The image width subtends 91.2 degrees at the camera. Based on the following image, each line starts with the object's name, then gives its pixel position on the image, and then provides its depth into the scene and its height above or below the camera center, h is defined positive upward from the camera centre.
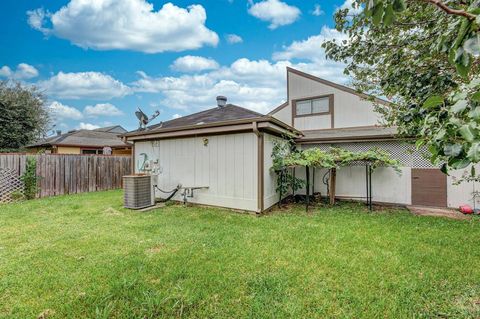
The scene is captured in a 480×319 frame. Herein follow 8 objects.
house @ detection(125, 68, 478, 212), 6.18 +0.02
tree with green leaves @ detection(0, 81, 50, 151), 14.05 +2.78
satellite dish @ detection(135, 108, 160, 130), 9.63 +1.67
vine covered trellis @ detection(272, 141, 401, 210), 6.45 -0.08
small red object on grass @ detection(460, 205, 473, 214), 6.12 -1.35
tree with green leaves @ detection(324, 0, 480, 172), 0.94 +0.89
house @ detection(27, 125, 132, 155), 16.28 +1.01
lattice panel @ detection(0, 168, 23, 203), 7.65 -0.85
